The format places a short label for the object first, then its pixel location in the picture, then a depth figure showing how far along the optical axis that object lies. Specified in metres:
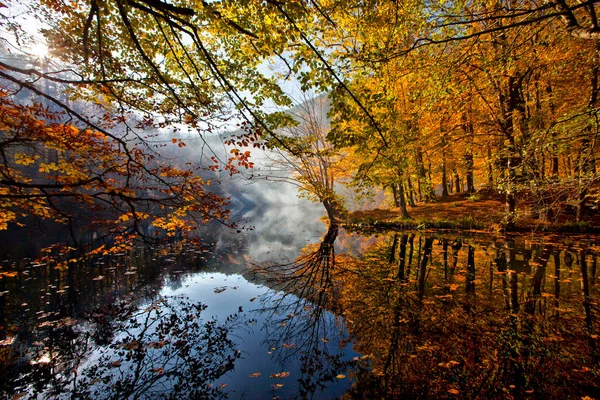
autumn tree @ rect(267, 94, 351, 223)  16.98
